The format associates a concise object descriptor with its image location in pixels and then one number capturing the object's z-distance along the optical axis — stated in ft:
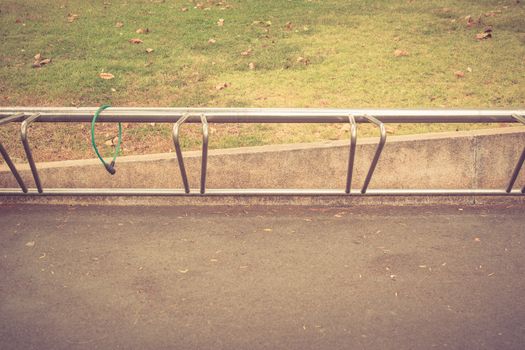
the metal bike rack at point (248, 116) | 11.99
